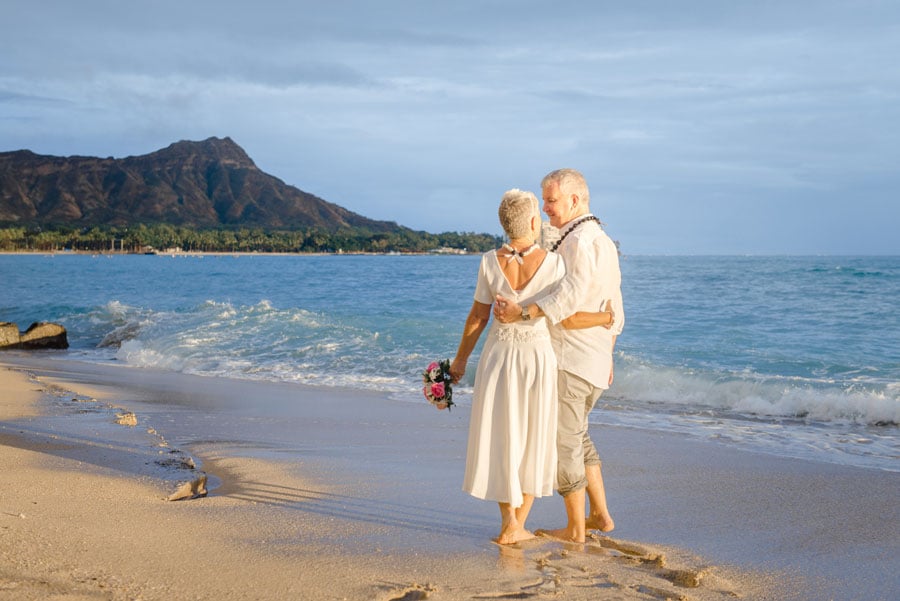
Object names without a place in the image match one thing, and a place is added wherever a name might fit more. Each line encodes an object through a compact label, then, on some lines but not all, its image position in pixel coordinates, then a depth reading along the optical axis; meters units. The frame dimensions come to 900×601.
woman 4.53
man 4.53
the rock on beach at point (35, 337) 20.02
